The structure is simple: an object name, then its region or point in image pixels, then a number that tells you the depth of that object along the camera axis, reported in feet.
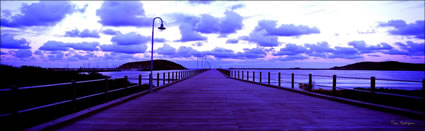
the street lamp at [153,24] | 44.30
